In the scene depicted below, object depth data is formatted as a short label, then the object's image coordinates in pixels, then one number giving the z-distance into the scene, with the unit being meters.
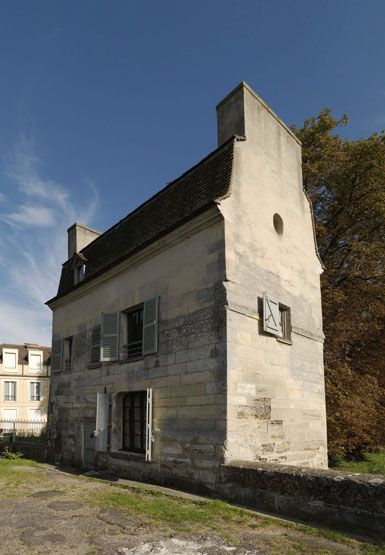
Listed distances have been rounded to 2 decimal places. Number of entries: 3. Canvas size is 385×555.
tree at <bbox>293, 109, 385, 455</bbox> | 14.52
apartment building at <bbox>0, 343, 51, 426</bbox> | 38.81
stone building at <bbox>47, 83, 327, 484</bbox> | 8.70
